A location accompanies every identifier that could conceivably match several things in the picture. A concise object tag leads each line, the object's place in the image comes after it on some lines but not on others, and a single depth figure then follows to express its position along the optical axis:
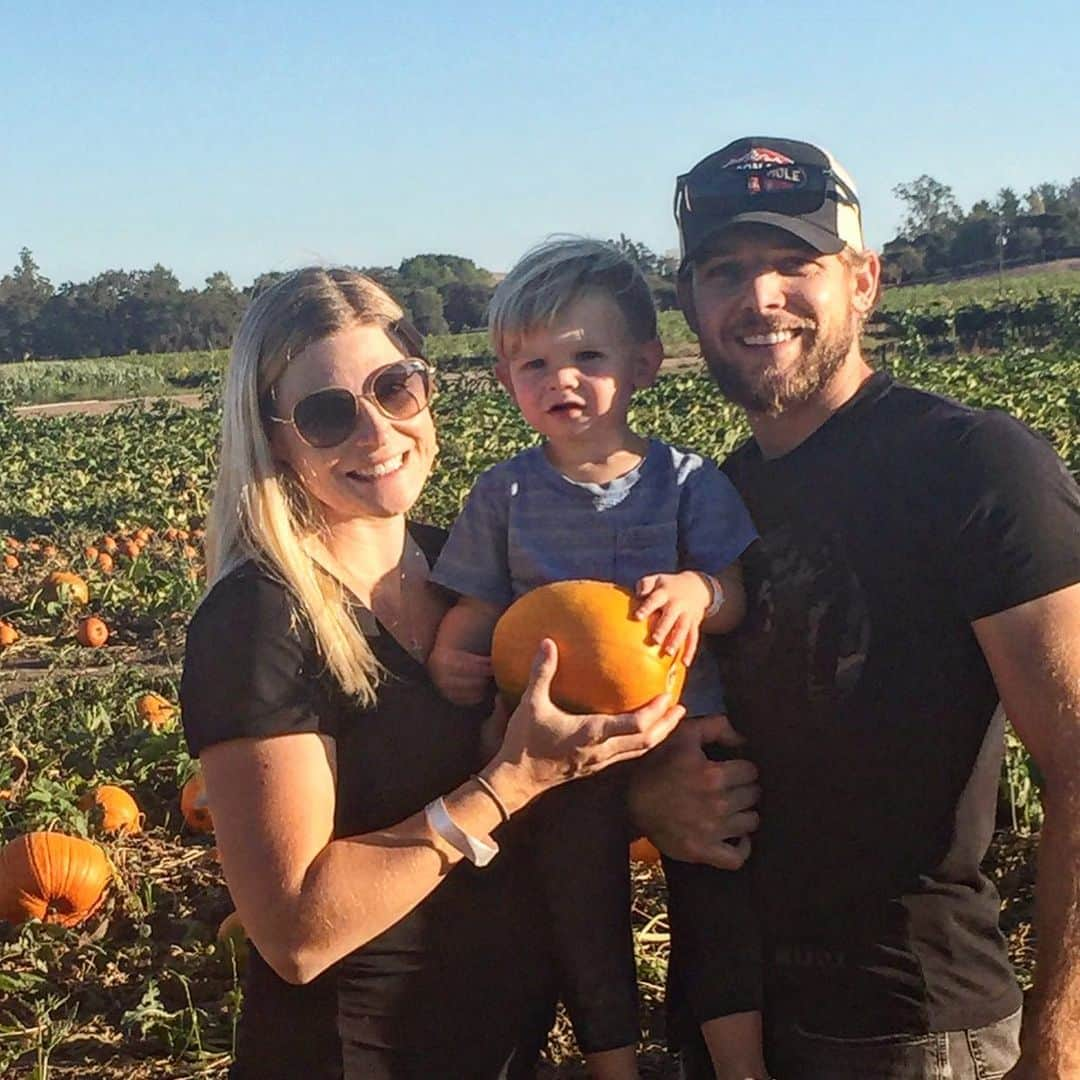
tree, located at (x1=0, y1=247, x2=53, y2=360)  87.56
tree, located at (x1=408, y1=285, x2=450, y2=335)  64.29
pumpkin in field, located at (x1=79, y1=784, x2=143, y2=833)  5.64
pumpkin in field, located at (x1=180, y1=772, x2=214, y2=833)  5.68
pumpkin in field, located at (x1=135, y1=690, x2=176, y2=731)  6.88
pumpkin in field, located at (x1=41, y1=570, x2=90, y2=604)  10.30
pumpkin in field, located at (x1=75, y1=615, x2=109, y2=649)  9.49
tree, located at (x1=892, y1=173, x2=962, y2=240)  118.56
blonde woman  2.29
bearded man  2.37
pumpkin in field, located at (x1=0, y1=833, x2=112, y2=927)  5.02
